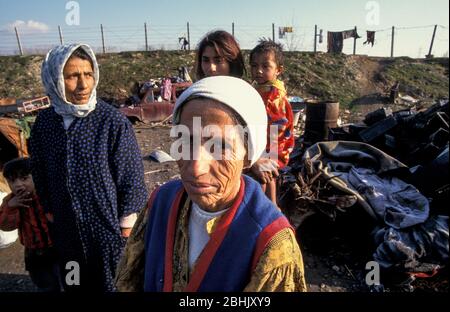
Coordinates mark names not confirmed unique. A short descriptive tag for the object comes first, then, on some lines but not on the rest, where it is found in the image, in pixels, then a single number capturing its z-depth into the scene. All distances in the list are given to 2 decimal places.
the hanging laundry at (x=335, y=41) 19.94
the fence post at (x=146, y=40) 19.81
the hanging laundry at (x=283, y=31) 20.21
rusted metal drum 6.60
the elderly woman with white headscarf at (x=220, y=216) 0.97
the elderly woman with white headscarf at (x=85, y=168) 1.75
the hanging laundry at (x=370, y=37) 19.67
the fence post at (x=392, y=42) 20.81
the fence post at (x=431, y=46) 20.17
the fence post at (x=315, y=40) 21.14
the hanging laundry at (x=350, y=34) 19.75
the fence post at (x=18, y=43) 18.63
